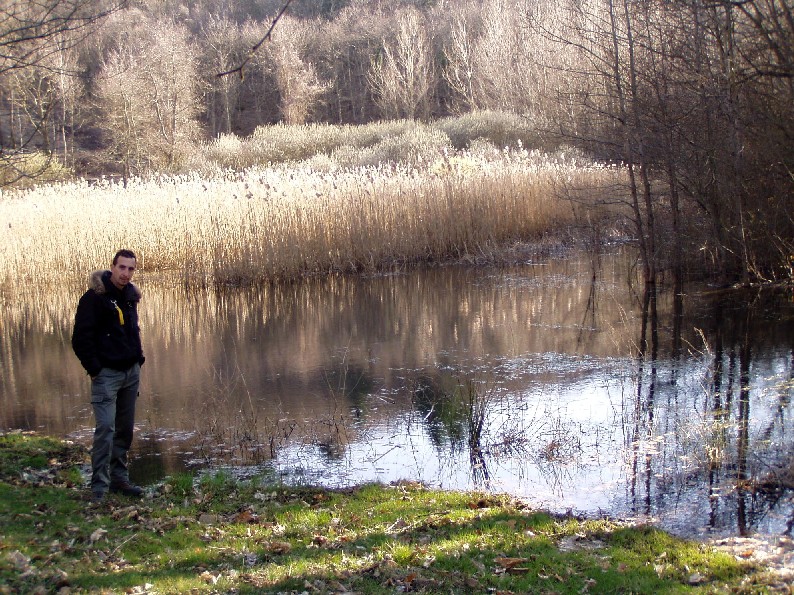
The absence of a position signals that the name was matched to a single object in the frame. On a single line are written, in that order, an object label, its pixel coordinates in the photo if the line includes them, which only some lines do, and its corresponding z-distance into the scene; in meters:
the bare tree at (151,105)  37.97
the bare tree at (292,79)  49.81
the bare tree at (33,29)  7.69
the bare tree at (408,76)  45.62
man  6.28
